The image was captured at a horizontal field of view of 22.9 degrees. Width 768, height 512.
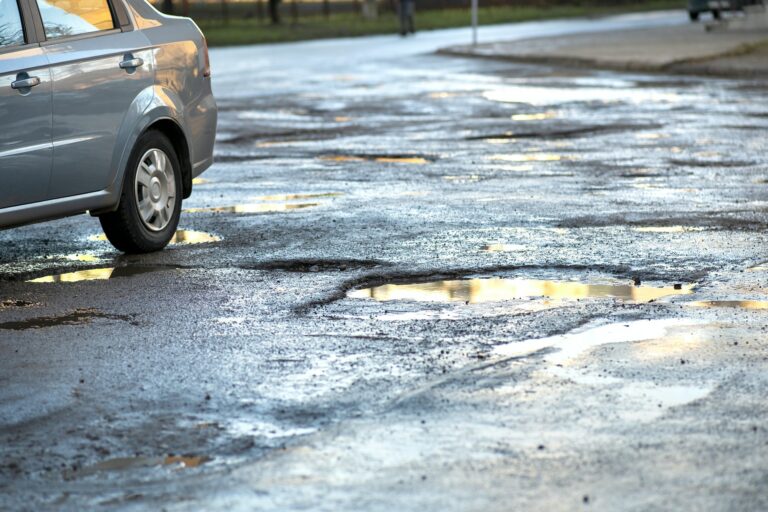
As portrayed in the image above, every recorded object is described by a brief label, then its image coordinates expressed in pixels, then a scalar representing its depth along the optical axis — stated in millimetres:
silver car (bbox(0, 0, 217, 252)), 10244
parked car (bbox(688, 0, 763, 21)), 50565
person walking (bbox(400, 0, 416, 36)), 58595
